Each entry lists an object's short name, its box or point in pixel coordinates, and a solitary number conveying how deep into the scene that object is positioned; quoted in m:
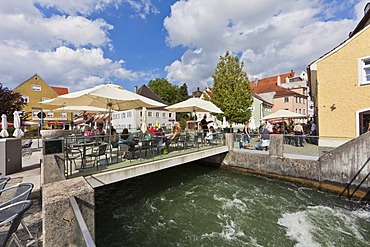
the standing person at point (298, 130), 13.86
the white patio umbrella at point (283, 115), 15.16
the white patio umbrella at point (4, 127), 7.95
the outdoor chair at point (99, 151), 6.54
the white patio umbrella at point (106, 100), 6.53
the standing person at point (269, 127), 14.47
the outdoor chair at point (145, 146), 7.96
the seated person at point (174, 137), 9.48
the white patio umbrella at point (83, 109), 12.26
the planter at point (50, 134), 5.62
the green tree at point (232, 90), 22.17
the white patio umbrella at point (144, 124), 12.58
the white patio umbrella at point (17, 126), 8.30
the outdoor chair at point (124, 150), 7.57
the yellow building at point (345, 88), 11.51
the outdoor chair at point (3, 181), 3.42
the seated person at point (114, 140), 7.32
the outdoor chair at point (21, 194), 2.49
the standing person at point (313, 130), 15.12
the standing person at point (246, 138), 12.14
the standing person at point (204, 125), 13.04
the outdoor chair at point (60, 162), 4.91
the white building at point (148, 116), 38.94
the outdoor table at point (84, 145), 6.46
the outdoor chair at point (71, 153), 6.26
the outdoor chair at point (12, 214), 2.25
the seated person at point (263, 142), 11.58
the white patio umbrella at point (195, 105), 10.92
